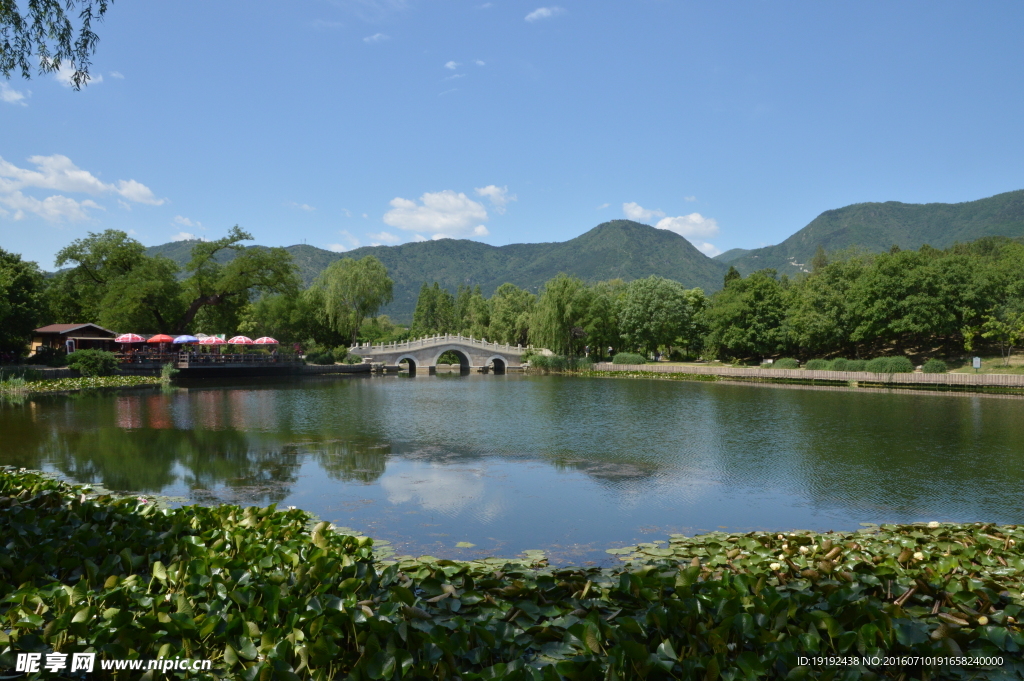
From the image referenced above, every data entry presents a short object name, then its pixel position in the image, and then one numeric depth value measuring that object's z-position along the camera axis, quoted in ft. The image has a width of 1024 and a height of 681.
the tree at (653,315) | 174.81
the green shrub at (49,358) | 114.01
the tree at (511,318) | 226.17
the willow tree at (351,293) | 180.55
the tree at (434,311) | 286.25
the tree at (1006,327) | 123.65
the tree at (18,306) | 106.22
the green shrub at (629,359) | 163.94
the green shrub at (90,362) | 104.12
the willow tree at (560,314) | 169.07
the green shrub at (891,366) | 115.44
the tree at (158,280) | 138.62
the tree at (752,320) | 163.53
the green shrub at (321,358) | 167.22
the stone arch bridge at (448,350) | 182.50
